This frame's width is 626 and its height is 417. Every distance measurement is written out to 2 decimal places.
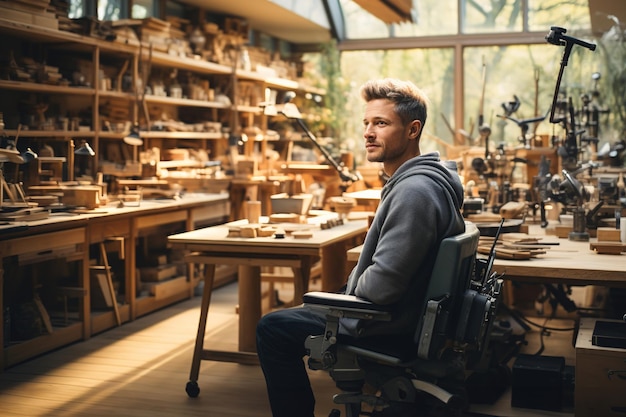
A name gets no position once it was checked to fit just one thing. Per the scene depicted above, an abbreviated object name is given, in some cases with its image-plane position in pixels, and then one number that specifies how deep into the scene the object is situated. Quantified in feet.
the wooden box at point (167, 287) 21.89
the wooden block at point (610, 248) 13.43
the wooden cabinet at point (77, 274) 16.52
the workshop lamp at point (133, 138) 21.33
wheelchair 9.41
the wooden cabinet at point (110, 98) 19.13
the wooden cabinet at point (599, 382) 12.54
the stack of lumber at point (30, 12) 17.61
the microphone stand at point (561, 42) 12.55
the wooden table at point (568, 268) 11.83
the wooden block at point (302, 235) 14.71
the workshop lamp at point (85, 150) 18.45
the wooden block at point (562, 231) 15.93
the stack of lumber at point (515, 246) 12.74
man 9.46
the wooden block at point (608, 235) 13.79
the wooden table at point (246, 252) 14.32
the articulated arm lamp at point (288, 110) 17.37
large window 33.68
